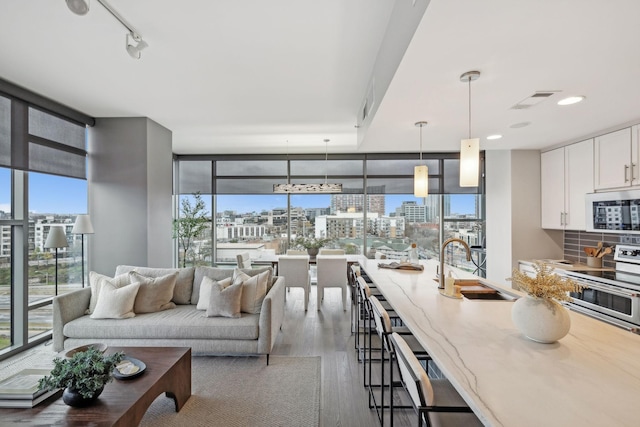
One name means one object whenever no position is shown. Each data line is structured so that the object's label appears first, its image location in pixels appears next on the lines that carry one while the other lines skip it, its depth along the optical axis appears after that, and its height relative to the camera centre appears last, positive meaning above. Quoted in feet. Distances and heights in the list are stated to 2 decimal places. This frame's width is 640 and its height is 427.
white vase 4.67 -1.55
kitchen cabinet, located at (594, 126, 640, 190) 10.71 +2.05
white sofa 9.96 -3.67
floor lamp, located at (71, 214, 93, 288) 12.55 -0.41
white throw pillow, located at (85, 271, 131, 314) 10.77 -2.33
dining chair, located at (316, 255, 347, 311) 15.85 -2.81
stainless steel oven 9.66 -2.45
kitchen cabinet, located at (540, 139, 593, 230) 12.81 +1.44
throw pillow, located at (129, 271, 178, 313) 10.71 -2.67
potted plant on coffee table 5.53 -2.88
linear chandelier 18.42 +1.66
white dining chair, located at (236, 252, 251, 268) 16.81 -2.43
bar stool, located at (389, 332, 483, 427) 4.09 -2.55
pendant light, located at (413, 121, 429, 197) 10.56 +1.20
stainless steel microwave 10.73 +0.19
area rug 7.31 -4.71
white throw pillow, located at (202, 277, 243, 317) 10.27 -2.83
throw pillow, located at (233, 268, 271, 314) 10.67 -2.61
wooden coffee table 5.39 -3.48
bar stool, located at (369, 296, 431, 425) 6.17 -2.86
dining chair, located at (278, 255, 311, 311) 15.96 -2.79
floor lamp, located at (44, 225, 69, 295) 11.65 -0.84
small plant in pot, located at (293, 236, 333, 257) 17.99 -1.65
